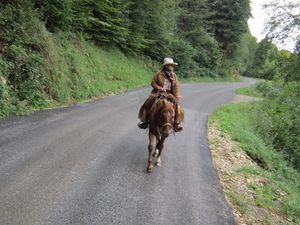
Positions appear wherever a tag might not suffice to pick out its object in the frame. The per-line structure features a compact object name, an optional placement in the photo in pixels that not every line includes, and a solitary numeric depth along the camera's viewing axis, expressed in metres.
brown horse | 7.81
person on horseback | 8.62
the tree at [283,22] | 20.53
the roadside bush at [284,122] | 14.84
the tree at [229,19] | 42.41
